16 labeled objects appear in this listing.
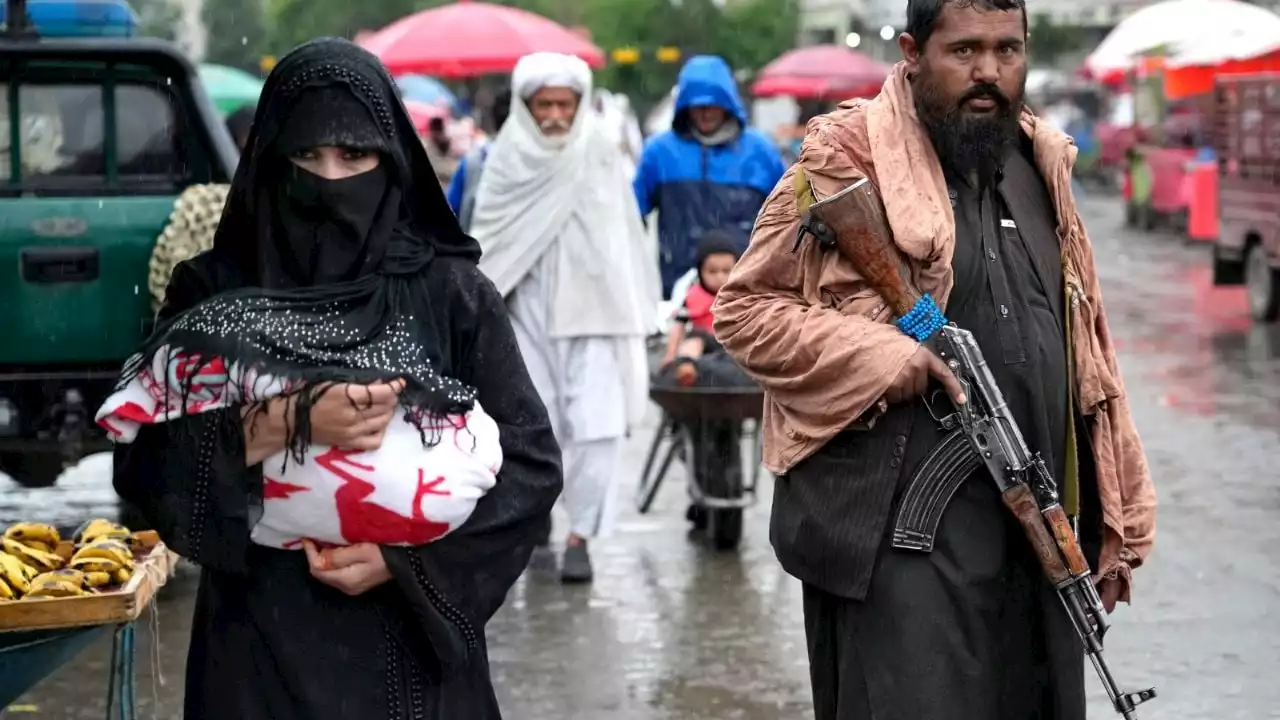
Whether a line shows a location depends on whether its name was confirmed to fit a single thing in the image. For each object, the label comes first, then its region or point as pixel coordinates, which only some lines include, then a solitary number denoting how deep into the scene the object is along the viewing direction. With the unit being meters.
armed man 3.73
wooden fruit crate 3.85
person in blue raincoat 9.47
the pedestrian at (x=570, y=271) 7.82
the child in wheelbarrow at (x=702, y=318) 8.24
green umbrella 19.72
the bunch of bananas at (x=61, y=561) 3.99
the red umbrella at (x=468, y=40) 19.93
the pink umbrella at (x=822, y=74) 36.78
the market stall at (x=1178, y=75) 24.11
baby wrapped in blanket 3.13
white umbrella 24.33
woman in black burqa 3.16
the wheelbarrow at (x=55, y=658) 3.94
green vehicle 7.51
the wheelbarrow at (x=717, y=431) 8.13
